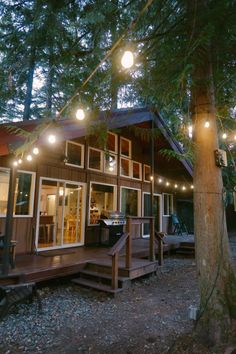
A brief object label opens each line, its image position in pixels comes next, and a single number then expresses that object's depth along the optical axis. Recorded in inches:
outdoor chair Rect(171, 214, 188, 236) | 495.5
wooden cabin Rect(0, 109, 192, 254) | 244.1
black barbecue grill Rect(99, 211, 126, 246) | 316.2
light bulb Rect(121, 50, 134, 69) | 86.5
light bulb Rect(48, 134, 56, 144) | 160.5
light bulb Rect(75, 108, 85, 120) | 131.4
